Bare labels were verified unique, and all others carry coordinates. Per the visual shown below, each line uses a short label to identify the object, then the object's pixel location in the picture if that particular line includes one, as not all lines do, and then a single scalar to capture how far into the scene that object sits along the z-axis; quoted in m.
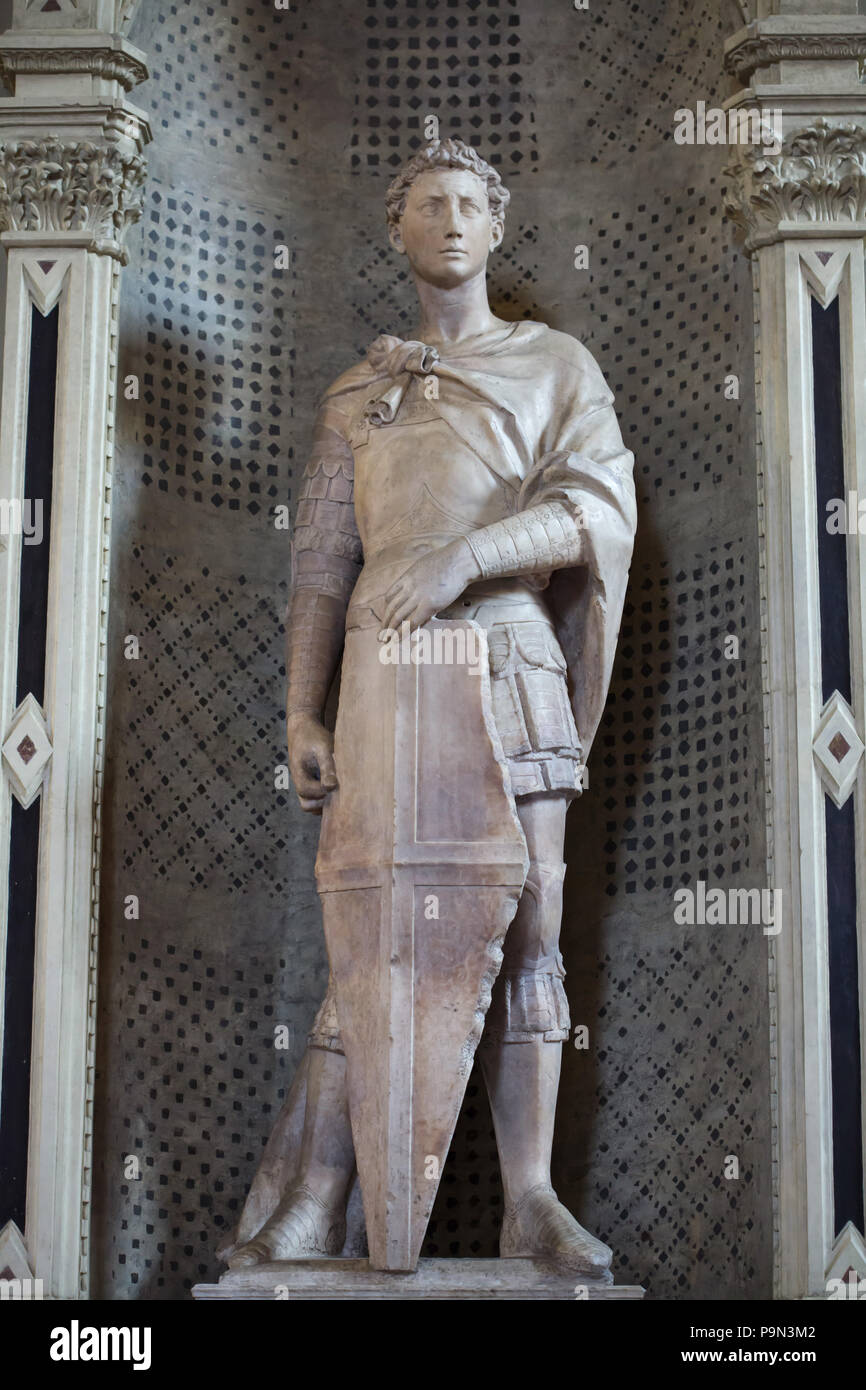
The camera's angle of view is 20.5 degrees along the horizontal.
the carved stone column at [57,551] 8.47
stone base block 7.57
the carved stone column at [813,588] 8.32
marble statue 7.73
